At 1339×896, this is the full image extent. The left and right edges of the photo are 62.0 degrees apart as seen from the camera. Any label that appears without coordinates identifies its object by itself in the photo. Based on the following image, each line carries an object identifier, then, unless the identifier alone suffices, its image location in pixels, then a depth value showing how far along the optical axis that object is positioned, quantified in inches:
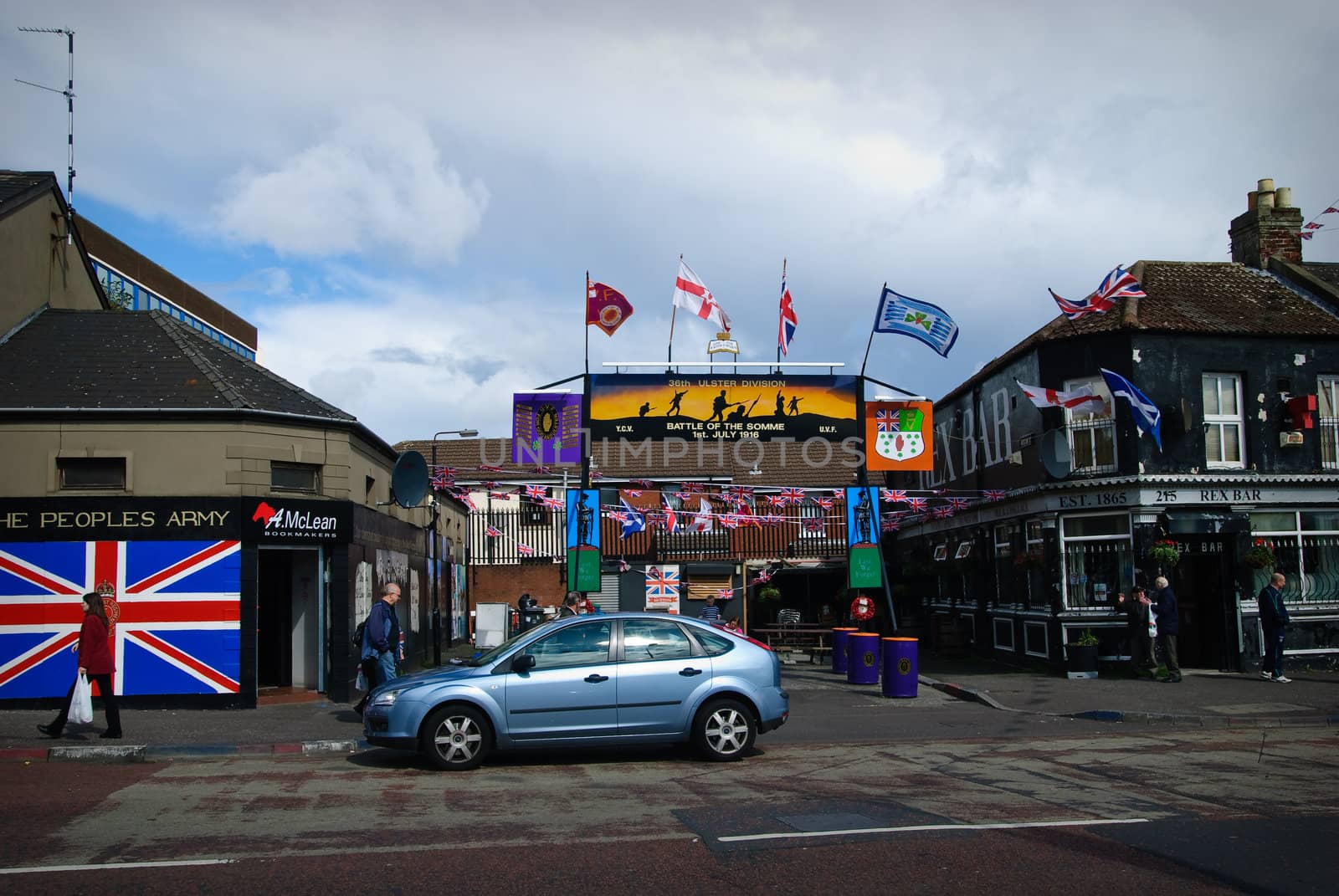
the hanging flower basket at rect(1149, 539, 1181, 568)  744.3
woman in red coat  499.8
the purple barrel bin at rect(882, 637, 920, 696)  673.6
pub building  779.4
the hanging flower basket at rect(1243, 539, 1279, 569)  762.8
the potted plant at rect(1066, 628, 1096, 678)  762.8
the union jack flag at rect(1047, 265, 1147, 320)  760.3
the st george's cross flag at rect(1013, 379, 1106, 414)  792.3
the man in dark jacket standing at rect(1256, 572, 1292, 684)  707.4
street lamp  867.4
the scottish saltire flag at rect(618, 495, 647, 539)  1024.2
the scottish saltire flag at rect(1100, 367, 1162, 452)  757.3
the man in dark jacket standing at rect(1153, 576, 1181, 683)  726.5
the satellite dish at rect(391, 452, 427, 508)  745.6
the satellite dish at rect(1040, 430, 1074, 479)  807.1
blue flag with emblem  808.9
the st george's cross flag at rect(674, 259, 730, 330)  874.1
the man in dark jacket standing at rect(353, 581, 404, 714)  561.3
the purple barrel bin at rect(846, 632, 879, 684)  749.9
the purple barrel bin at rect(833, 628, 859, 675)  834.8
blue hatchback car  417.7
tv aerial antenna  828.0
